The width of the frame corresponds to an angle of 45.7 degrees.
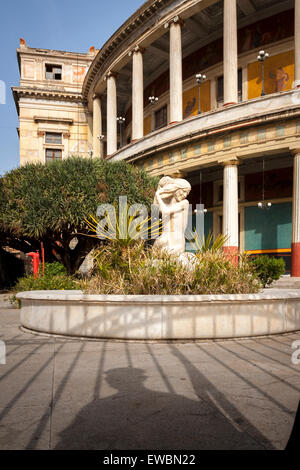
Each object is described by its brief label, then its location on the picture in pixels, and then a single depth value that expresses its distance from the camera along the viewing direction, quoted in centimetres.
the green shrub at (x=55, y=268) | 1491
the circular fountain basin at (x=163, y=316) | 568
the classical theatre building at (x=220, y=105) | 1762
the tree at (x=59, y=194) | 1418
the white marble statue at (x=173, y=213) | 823
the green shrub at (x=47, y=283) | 984
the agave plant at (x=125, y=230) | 774
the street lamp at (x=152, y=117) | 2802
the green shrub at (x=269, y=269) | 1249
